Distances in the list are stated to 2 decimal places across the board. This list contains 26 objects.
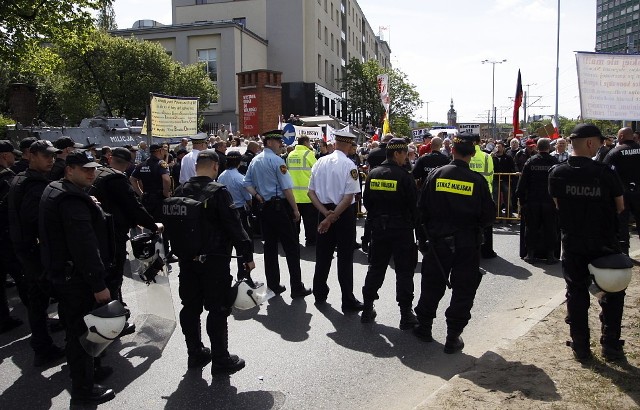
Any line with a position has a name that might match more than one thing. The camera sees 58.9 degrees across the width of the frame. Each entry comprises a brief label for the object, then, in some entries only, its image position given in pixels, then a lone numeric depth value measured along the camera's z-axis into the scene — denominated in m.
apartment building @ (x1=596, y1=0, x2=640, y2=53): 130.62
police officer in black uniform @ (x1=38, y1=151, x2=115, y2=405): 4.19
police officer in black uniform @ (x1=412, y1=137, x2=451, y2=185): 8.99
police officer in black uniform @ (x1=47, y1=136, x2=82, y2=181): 6.67
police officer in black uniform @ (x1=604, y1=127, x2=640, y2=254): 8.30
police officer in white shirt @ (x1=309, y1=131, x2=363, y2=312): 6.54
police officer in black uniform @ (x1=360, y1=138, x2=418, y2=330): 5.88
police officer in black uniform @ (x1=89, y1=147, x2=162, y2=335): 5.48
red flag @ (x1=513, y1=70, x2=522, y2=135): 14.83
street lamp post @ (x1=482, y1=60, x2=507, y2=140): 68.34
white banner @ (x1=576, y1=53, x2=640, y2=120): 9.45
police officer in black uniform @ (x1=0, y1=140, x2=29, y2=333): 6.16
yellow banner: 13.07
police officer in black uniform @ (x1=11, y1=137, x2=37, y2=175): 7.71
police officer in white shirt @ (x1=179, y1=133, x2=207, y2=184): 9.73
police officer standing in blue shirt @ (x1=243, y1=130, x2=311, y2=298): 7.11
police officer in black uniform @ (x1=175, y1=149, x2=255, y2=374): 4.77
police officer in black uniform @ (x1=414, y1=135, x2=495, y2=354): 5.23
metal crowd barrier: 12.96
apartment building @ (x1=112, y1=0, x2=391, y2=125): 45.62
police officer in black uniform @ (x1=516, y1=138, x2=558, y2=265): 8.74
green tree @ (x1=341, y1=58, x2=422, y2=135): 56.31
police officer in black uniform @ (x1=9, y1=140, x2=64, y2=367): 5.20
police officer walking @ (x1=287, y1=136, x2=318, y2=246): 9.62
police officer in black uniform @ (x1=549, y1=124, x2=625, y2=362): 4.79
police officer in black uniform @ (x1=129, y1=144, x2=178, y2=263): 8.91
